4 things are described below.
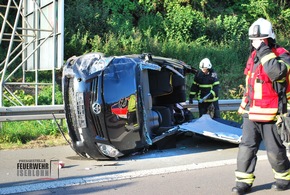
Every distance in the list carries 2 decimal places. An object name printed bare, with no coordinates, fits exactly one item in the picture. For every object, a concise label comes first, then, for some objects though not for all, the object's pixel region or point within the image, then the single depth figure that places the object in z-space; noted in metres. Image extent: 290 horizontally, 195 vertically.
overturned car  5.56
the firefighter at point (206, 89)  8.62
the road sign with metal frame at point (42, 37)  8.21
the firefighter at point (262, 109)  4.19
